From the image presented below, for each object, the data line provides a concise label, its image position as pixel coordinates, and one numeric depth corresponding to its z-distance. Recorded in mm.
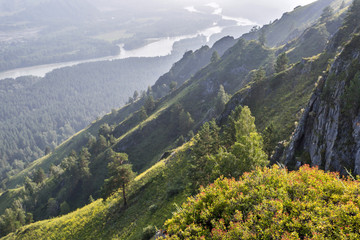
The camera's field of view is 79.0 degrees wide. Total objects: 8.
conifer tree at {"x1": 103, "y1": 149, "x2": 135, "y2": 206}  49438
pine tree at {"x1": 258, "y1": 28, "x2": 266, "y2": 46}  159138
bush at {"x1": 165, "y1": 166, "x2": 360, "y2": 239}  11094
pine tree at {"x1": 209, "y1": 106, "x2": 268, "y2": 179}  25359
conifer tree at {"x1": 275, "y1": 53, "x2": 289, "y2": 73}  72125
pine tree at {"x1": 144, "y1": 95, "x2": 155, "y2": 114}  149875
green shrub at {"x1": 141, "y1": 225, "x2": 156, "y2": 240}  28895
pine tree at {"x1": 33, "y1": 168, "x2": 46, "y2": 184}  126875
